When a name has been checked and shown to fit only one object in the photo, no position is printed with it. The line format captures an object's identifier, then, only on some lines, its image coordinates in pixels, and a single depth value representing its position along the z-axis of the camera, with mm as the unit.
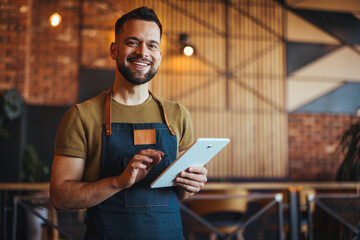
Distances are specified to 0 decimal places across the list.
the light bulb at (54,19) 4312
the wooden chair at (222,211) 4527
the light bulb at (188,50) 4922
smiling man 1256
